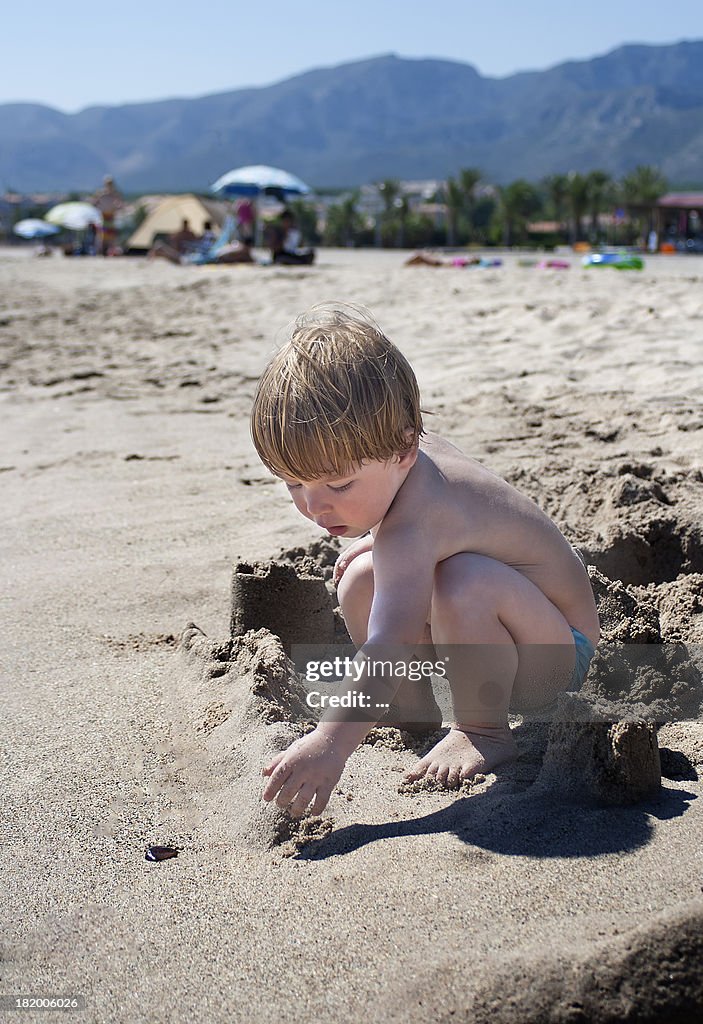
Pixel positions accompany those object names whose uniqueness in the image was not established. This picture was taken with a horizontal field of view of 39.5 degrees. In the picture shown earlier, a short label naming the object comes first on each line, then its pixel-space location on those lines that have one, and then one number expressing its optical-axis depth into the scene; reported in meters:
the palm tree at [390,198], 57.09
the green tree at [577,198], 53.22
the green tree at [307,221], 59.03
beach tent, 30.23
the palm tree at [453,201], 56.88
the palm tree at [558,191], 56.03
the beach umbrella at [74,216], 26.44
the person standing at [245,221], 17.95
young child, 1.56
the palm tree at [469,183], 58.44
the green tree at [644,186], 53.84
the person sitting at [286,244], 13.41
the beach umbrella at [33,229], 35.84
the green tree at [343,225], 56.22
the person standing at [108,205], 18.80
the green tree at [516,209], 52.19
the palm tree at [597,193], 54.56
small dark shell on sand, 1.55
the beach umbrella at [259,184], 19.72
